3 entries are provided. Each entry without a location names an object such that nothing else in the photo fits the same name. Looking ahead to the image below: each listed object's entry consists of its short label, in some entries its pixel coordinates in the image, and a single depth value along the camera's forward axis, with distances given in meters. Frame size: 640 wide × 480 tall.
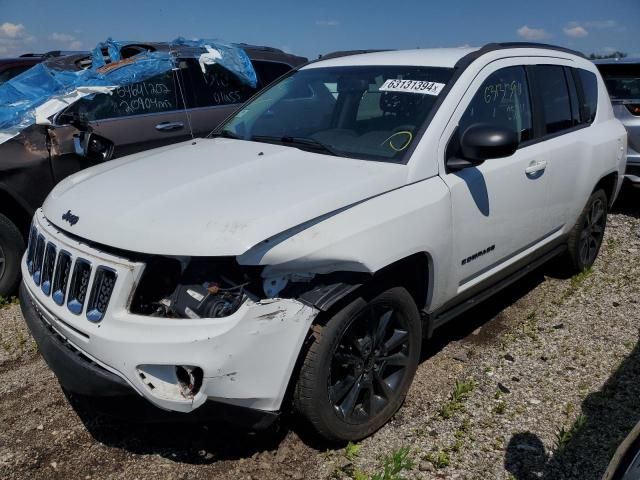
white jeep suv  2.22
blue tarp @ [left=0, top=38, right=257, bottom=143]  4.66
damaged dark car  4.30
